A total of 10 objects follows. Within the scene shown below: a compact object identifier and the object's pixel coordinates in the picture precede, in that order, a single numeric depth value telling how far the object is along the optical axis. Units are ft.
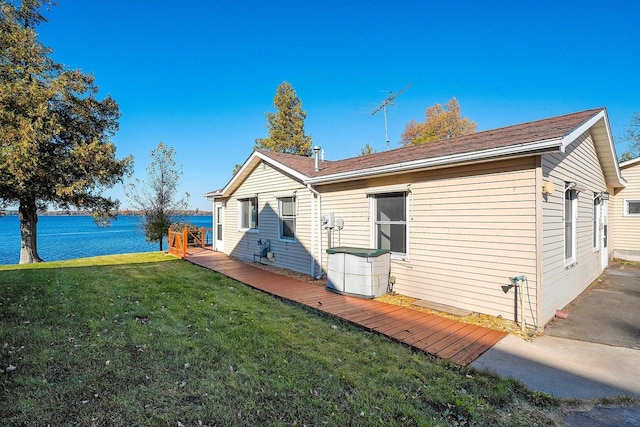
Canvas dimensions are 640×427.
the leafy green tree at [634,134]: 73.33
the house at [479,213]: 15.87
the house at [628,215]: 36.86
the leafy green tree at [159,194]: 57.36
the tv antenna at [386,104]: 42.03
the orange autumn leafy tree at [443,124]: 94.73
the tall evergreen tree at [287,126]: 91.35
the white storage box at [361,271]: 21.08
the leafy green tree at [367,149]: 114.51
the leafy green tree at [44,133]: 39.11
